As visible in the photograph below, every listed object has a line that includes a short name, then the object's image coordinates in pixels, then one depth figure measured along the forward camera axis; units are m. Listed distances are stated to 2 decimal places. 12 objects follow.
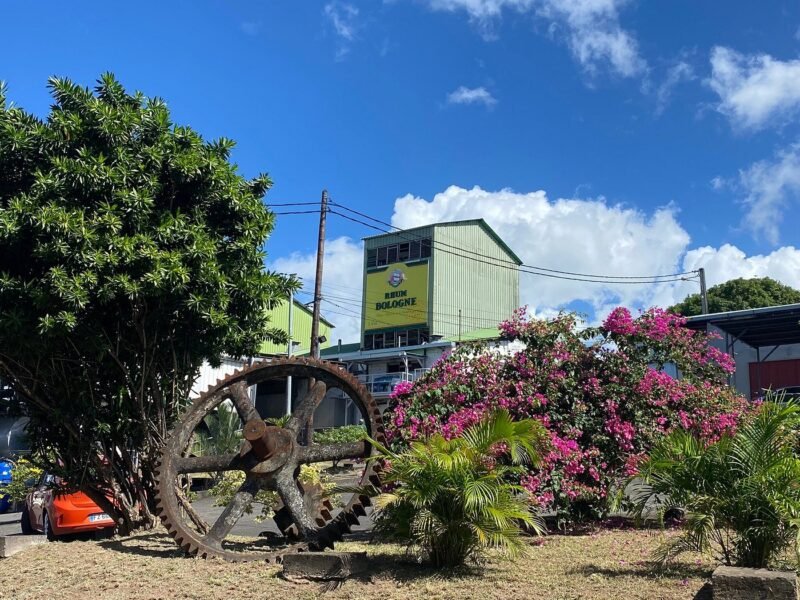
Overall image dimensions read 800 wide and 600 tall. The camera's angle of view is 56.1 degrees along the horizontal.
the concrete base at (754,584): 5.06
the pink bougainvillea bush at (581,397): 9.31
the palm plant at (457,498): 6.69
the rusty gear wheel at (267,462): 8.32
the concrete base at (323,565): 7.02
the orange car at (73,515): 12.99
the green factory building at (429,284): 45.94
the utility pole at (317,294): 26.52
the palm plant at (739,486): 5.82
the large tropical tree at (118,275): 8.78
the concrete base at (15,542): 9.98
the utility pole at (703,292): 33.84
